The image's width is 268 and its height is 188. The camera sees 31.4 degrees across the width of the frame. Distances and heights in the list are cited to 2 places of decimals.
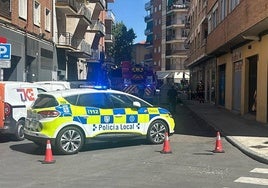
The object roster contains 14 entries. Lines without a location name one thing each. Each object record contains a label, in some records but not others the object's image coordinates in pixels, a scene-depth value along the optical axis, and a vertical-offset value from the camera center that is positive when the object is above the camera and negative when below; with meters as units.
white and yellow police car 11.61 -0.96
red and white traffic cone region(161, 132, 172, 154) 11.74 -1.63
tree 93.00 +7.63
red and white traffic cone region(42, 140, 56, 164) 10.25 -1.65
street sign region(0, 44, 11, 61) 15.90 +0.94
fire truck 34.44 +0.11
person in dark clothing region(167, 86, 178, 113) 26.88 -0.92
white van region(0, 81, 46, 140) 13.79 -0.76
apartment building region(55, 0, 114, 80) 38.44 +4.24
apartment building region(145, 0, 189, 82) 96.19 +9.41
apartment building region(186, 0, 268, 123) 19.05 +1.62
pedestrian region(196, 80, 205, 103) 40.72 -0.87
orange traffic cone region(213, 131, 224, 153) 11.94 -1.64
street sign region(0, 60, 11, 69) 16.07 +0.56
